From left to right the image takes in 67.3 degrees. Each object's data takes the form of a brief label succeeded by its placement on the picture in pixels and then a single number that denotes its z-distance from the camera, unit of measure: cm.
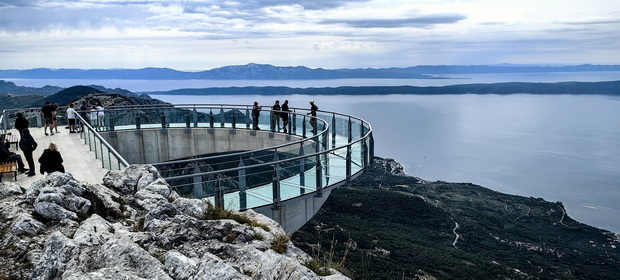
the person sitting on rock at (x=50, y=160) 1011
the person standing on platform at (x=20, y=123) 1446
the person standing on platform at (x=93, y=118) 1986
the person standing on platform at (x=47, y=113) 1875
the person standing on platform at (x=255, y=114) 2088
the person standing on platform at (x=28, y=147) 1171
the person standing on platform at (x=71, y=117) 1892
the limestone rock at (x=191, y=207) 676
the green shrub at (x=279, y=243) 606
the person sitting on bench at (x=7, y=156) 1148
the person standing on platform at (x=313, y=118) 1873
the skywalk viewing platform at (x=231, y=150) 1004
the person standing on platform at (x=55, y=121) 1904
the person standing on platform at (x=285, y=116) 2016
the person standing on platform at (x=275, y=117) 2053
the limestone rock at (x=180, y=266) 490
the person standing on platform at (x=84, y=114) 1956
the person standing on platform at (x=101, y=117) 2040
